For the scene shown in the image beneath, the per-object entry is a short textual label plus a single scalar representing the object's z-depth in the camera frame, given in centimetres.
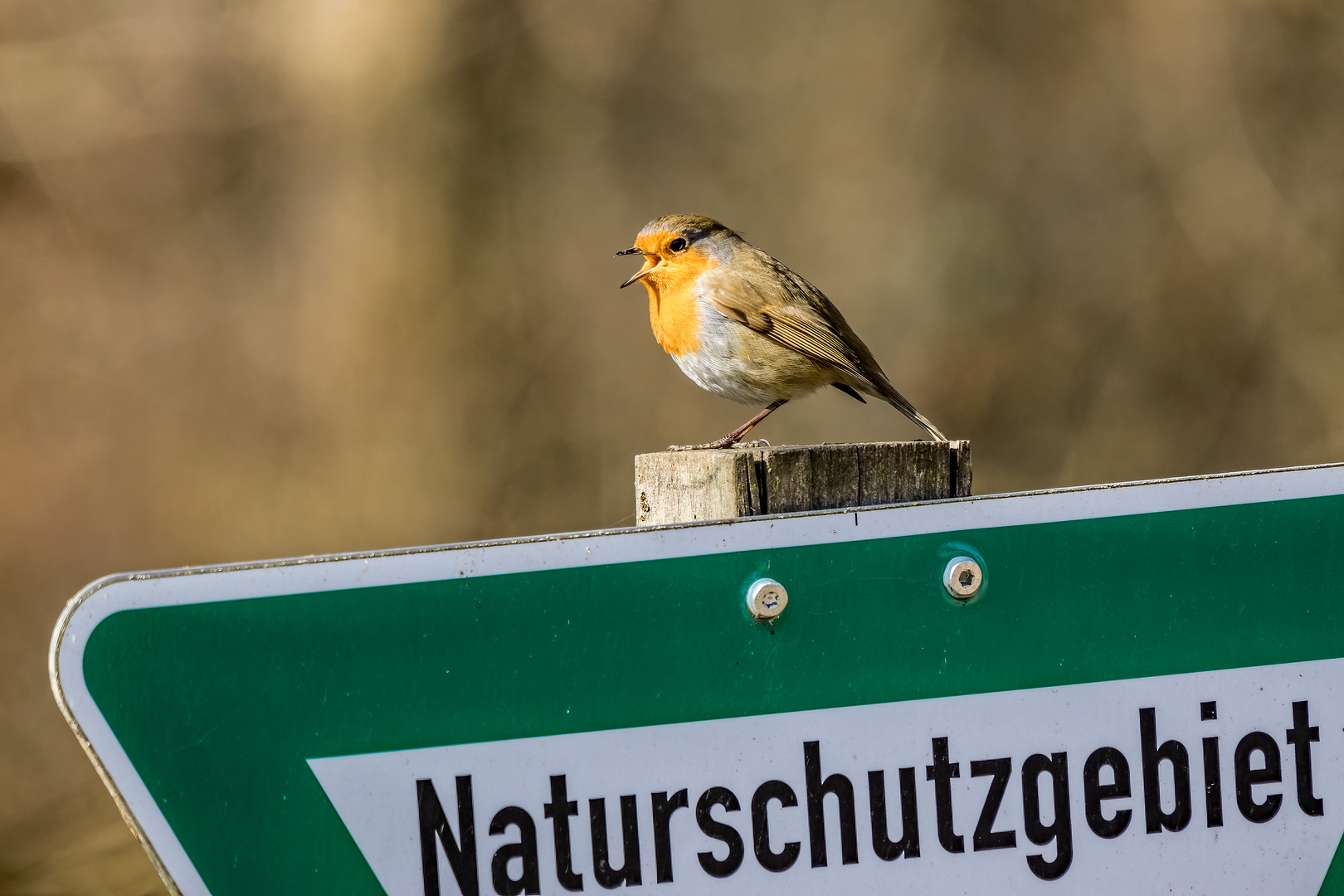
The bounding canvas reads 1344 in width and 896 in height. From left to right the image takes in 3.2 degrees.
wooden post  834
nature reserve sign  827
